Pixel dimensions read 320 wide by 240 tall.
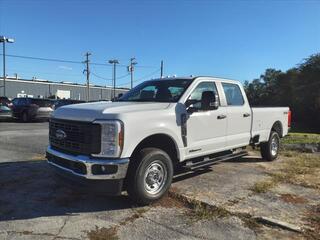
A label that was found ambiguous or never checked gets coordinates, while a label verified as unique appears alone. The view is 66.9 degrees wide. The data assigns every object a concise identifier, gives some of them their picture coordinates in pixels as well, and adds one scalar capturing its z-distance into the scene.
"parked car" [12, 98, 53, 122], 15.25
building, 52.72
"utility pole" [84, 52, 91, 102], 44.42
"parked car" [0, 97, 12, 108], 16.18
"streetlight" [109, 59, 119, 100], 47.32
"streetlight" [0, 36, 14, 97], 22.83
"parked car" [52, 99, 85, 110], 16.62
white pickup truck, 3.39
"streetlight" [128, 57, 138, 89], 47.66
